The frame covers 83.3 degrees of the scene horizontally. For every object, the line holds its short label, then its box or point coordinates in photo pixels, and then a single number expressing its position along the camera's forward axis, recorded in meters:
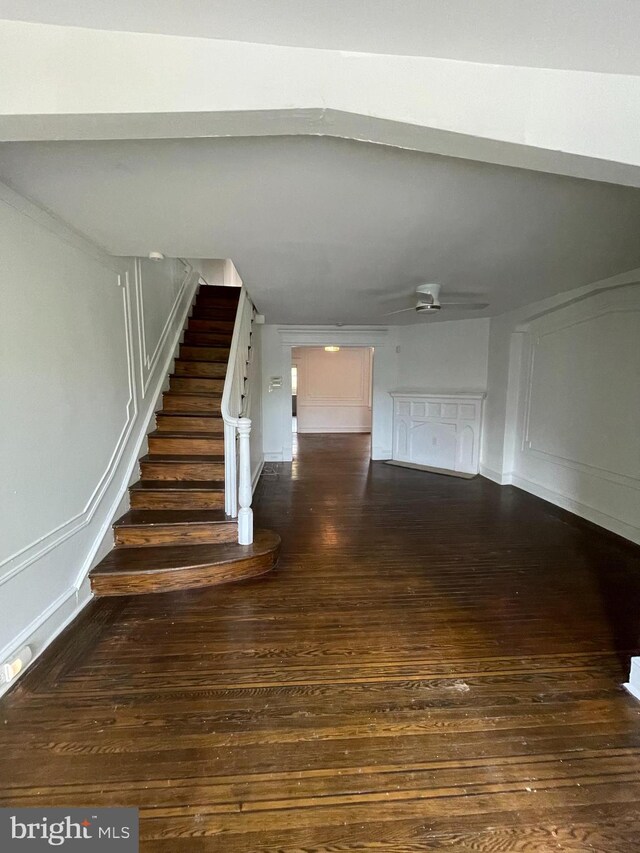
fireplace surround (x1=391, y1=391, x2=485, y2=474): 5.46
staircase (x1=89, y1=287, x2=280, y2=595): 2.40
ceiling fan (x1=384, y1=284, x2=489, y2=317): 3.24
